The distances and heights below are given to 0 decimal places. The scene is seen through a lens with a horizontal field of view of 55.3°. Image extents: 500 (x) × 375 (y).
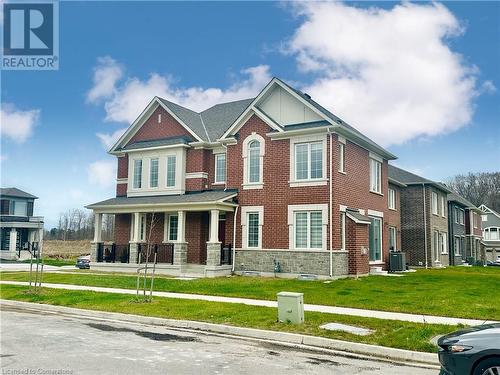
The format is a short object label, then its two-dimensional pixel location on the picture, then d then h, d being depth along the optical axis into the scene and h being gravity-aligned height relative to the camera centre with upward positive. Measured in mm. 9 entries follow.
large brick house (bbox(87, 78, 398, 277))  22344 +2755
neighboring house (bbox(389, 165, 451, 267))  33750 +1875
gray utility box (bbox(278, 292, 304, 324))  11070 -1458
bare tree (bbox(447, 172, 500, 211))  87375 +11106
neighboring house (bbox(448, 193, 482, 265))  40000 +1595
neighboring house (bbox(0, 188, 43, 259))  48156 +1987
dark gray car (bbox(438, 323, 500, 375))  5633 -1280
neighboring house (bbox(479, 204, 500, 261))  67500 +2785
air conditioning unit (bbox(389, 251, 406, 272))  27656 -916
